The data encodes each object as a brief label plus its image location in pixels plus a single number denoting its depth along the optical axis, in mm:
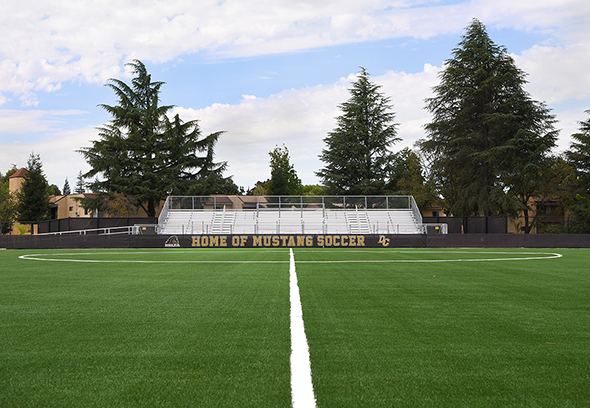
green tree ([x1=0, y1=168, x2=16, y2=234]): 54500
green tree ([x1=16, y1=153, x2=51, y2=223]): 55188
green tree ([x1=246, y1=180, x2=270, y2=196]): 86331
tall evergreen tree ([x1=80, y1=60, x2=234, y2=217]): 50281
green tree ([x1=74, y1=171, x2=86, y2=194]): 148100
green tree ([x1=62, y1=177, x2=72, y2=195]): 176375
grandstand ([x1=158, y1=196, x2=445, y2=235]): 40938
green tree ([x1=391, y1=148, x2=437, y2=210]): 54906
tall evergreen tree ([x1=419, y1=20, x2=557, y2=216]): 43031
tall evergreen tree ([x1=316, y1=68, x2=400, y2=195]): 56688
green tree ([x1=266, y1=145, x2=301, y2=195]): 70750
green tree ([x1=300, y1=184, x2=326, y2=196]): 95500
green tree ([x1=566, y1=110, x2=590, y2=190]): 47175
